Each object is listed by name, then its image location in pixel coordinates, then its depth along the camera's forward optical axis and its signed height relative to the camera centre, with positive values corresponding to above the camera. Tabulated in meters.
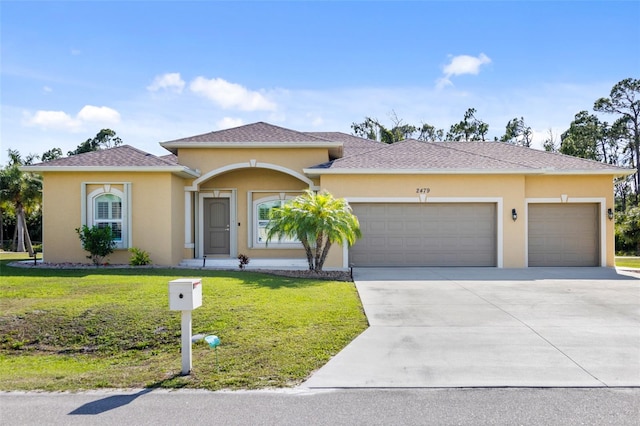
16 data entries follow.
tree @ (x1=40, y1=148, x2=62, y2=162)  44.48 +6.65
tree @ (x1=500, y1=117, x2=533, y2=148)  42.75 +8.16
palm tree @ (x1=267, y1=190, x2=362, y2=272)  11.67 -0.14
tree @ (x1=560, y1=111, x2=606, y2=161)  35.03 +6.80
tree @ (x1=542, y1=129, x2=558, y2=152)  41.03 +6.91
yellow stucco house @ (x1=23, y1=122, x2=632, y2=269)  13.94 +0.50
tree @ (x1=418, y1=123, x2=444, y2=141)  43.06 +8.24
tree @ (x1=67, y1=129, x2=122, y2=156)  44.97 +8.20
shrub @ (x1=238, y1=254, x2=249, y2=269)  13.66 -1.42
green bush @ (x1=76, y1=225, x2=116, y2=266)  13.19 -0.70
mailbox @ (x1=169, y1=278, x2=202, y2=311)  4.84 -0.88
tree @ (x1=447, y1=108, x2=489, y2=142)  40.78 +8.31
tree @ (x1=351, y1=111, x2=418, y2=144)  38.91 +8.33
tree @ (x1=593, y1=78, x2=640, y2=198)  37.28 +9.20
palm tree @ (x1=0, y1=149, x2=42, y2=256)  25.53 +1.64
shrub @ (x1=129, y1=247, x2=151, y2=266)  13.41 -1.28
